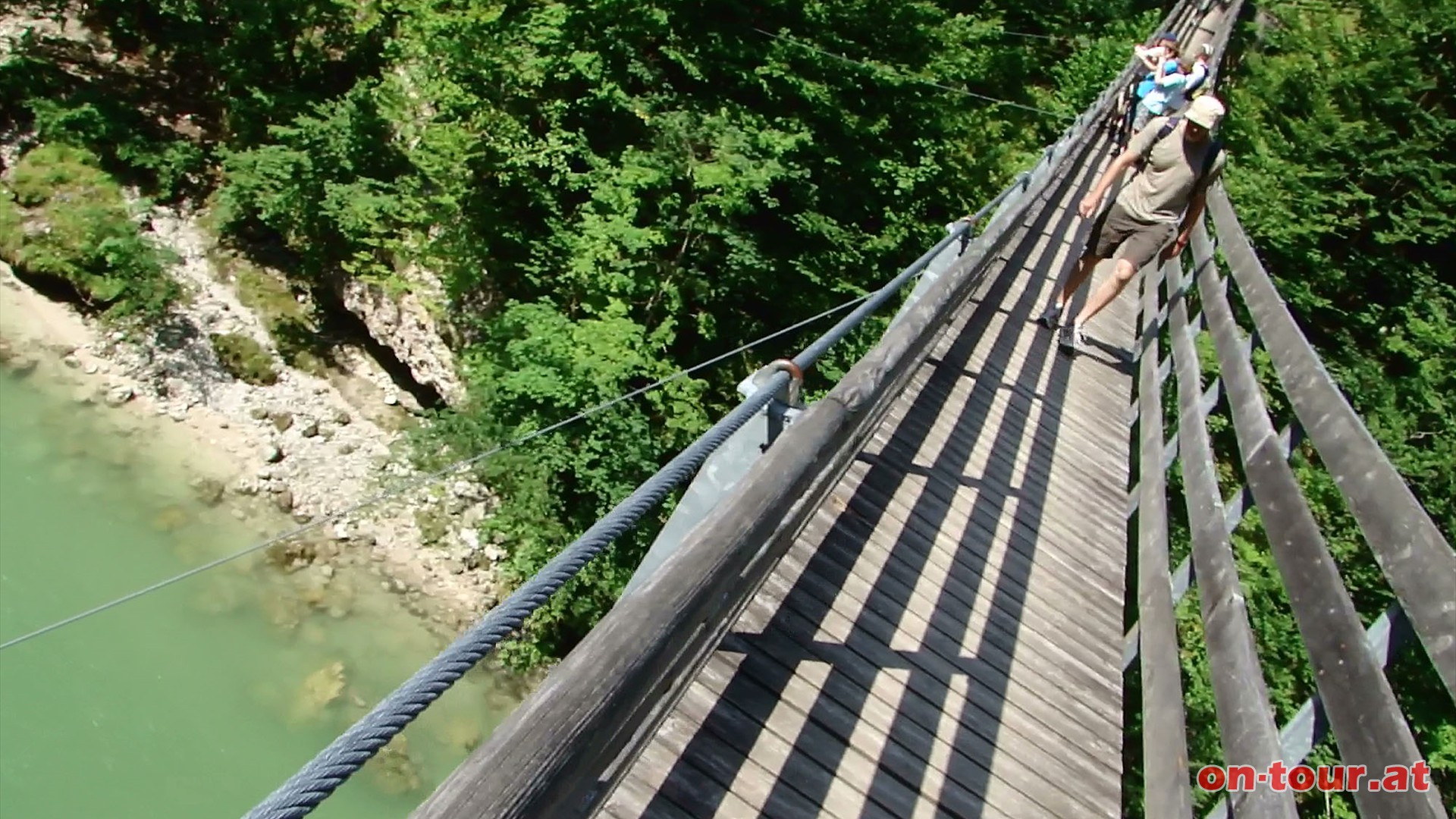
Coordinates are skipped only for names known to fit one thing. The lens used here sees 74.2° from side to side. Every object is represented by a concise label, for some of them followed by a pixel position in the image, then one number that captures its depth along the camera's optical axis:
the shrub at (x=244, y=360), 14.52
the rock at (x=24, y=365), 13.48
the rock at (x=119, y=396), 13.60
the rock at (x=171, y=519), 12.35
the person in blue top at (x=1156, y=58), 10.77
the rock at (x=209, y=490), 12.80
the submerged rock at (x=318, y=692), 10.81
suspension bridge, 1.61
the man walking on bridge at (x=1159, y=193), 5.30
